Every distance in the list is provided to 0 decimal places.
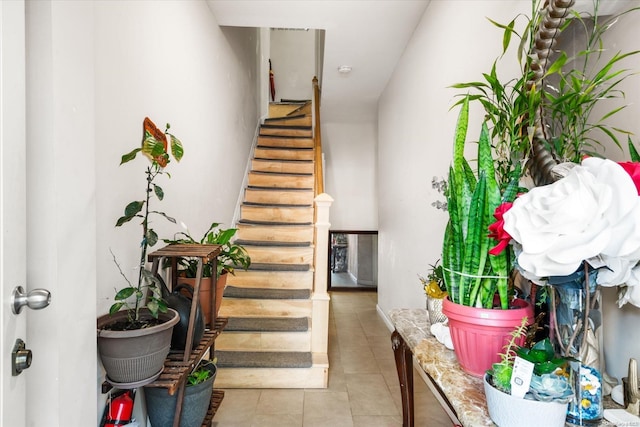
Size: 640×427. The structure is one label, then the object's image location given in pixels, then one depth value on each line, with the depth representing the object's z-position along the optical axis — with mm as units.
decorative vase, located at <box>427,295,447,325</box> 1363
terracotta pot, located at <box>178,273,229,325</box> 1905
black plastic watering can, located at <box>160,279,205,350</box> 1522
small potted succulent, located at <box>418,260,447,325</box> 1379
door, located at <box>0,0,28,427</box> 803
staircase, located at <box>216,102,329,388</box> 2537
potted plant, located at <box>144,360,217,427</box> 1553
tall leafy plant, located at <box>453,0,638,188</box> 904
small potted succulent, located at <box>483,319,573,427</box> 703
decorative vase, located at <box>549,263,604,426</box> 744
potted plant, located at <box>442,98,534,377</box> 901
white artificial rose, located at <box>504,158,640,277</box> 653
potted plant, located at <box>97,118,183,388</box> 1181
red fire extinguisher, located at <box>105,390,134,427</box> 1272
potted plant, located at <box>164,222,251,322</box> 1937
